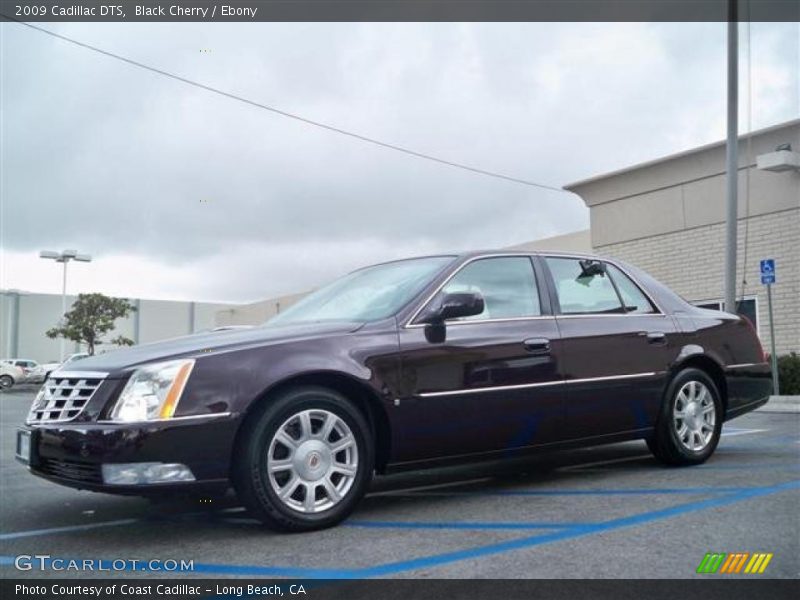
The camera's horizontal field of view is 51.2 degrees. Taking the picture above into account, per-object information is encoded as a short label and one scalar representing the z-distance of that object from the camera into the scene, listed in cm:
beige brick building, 1577
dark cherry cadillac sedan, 402
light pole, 3662
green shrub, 1409
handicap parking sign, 1309
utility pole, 1384
